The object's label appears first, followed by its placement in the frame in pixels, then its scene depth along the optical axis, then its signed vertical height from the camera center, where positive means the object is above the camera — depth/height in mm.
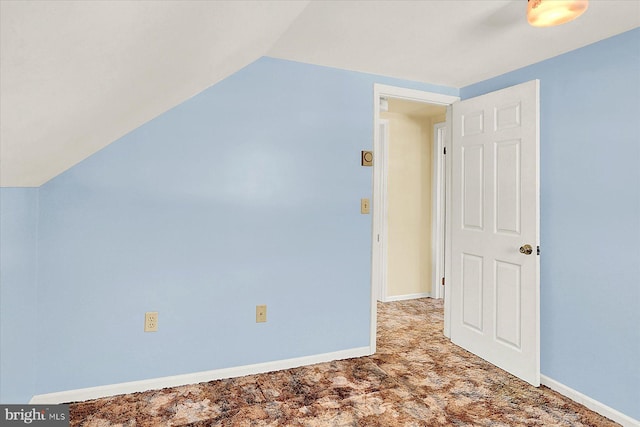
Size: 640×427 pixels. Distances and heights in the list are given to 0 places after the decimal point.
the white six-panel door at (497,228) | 2502 -115
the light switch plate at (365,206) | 2893 +54
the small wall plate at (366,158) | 2883 +433
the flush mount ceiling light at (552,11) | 1406 +807
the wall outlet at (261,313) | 2594 -718
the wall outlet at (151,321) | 2327 -695
